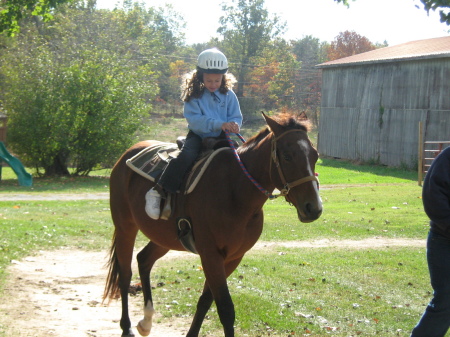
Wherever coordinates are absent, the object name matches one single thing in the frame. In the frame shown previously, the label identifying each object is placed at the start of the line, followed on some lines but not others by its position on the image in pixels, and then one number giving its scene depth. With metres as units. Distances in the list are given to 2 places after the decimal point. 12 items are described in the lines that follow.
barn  29.53
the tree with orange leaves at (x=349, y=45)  71.62
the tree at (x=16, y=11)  11.20
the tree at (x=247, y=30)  63.84
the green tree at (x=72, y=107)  28.41
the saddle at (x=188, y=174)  5.69
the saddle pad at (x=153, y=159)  6.27
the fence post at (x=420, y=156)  22.94
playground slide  26.65
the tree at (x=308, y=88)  58.47
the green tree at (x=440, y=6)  7.77
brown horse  4.88
